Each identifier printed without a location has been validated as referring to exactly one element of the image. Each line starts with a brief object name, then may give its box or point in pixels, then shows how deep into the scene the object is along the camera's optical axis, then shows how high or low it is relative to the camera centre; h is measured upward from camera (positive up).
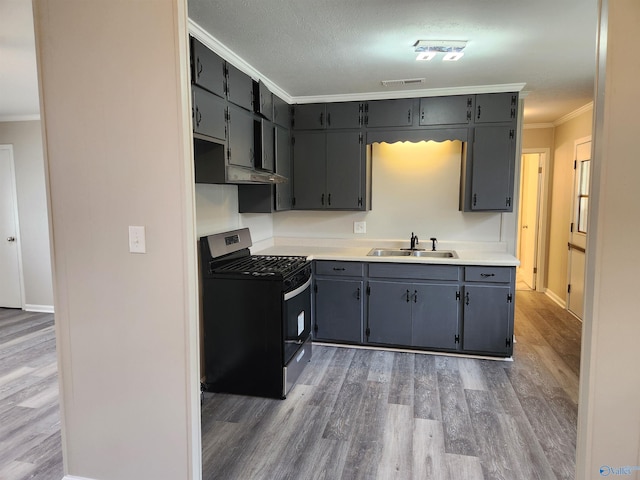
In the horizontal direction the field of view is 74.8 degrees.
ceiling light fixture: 2.70 +0.99
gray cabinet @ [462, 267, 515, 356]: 3.54 -0.95
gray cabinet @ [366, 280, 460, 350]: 3.66 -1.03
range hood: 2.73 +0.22
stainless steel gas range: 2.92 -0.89
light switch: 1.77 -0.17
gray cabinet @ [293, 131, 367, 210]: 4.12 +0.28
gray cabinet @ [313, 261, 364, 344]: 3.83 -0.94
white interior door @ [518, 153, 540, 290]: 6.12 -0.30
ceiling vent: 3.56 +1.01
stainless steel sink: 4.11 -0.55
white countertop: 3.58 -0.52
